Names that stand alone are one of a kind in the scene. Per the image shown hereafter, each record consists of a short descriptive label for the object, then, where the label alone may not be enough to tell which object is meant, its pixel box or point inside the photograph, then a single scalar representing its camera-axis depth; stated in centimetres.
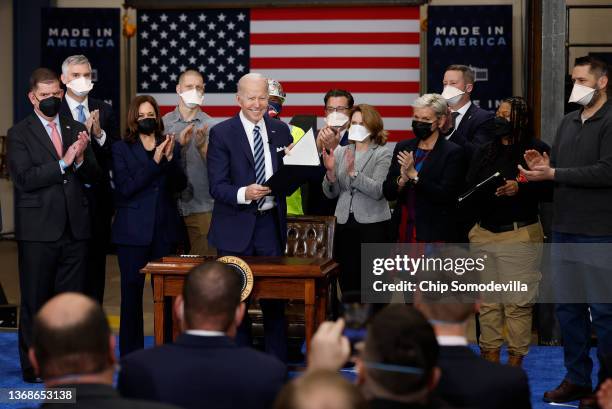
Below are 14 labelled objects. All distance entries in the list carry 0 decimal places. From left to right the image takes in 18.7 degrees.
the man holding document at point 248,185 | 1049
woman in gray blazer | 1181
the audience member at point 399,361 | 468
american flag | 2159
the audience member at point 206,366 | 540
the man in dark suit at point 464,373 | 555
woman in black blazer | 1121
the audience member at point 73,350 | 480
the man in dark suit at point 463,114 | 1206
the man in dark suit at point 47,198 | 1106
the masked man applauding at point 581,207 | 992
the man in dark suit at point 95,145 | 1166
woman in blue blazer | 1141
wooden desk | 992
